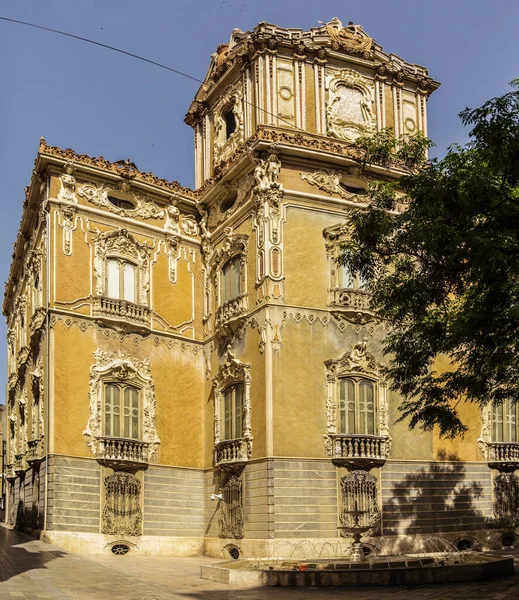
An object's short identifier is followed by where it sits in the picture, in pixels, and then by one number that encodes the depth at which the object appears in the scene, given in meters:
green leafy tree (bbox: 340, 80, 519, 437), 15.69
